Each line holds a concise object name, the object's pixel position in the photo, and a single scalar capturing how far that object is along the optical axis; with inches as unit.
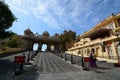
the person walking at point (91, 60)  239.3
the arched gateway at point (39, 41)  1123.8
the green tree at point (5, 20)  431.8
